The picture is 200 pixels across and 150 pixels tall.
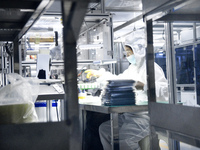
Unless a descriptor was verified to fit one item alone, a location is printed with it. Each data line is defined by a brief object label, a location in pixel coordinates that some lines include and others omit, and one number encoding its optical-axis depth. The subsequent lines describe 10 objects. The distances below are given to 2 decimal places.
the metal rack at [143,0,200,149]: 1.60
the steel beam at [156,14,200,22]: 1.99
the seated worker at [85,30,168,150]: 2.75
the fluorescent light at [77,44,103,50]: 3.66
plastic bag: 1.48
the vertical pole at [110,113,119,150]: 2.31
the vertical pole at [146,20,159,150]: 1.96
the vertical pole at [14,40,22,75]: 2.42
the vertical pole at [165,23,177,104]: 2.97
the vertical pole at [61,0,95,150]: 0.69
